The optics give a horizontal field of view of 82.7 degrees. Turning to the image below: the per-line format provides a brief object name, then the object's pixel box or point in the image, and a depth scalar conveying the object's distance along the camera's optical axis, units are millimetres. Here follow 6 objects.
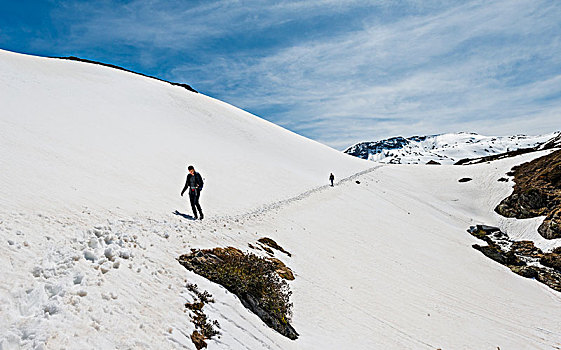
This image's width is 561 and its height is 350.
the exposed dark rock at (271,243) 15664
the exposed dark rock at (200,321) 6645
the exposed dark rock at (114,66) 83525
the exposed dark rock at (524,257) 25203
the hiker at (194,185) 15656
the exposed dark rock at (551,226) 30625
